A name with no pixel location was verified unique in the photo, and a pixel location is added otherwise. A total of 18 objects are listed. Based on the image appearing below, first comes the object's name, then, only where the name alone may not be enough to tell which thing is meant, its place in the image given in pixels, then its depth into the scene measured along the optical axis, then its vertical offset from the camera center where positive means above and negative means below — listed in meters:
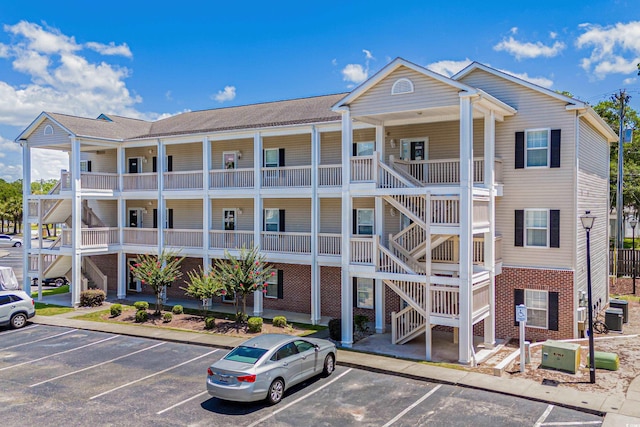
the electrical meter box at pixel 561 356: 15.09 -4.00
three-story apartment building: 17.42 +0.86
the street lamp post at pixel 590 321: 13.84 -2.75
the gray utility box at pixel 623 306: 21.52 -3.55
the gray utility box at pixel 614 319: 19.86 -3.79
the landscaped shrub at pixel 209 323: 20.69 -4.13
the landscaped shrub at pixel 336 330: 18.83 -3.99
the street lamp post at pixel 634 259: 27.53 -2.23
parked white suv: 21.11 -3.71
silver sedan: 12.29 -3.70
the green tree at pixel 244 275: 20.67 -2.27
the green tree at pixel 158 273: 22.94 -2.43
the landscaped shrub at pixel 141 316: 22.14 -4.13
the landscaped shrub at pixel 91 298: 25.28 -3.86
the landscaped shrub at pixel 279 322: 20.77 -4.09
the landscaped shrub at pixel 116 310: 23.03 -4.04
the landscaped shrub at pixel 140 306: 22.66 -3.79
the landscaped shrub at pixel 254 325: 20.09 -4.08
